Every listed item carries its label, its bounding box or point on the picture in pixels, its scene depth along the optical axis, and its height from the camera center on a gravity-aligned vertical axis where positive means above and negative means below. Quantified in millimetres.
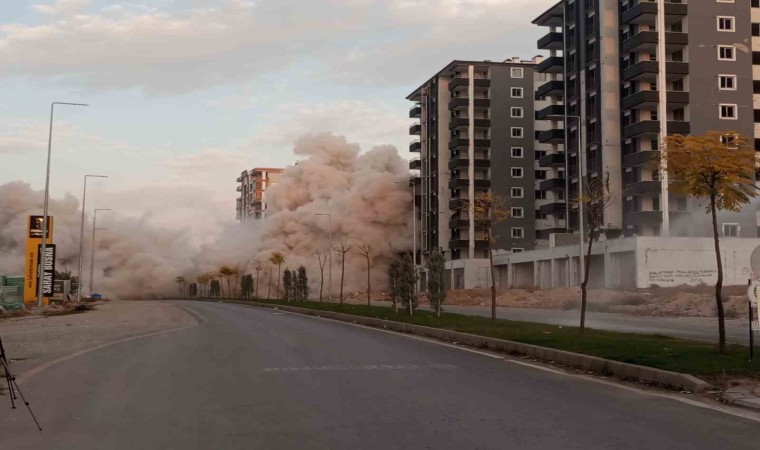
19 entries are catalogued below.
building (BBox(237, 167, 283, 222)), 156875 +21348
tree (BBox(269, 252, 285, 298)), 75288 +3239
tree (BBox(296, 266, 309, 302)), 58469 +354
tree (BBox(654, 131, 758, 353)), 12789 +2153
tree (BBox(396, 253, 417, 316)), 31781 +392
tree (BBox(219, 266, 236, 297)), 95938 +2456
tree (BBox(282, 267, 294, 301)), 61662 +439
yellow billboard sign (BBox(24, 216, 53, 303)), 52438 +2560
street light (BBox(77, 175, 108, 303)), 65538 +2288
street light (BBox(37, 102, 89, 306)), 42625 +5922
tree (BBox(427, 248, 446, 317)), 29453 +479
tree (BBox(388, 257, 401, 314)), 34312 +623
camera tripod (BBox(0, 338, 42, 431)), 8478 -1021
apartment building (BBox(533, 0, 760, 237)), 60000 +16415
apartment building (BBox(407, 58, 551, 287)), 88375 +16729
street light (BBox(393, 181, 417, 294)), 33222 +4191
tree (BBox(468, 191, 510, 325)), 25297 +2696
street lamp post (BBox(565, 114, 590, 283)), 45481 +2960
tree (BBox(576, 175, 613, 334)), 19016 +2414
